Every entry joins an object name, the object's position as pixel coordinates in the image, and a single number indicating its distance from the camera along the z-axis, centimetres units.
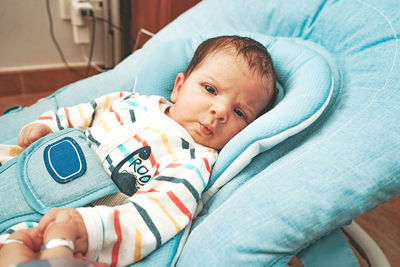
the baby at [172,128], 52
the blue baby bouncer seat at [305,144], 48
